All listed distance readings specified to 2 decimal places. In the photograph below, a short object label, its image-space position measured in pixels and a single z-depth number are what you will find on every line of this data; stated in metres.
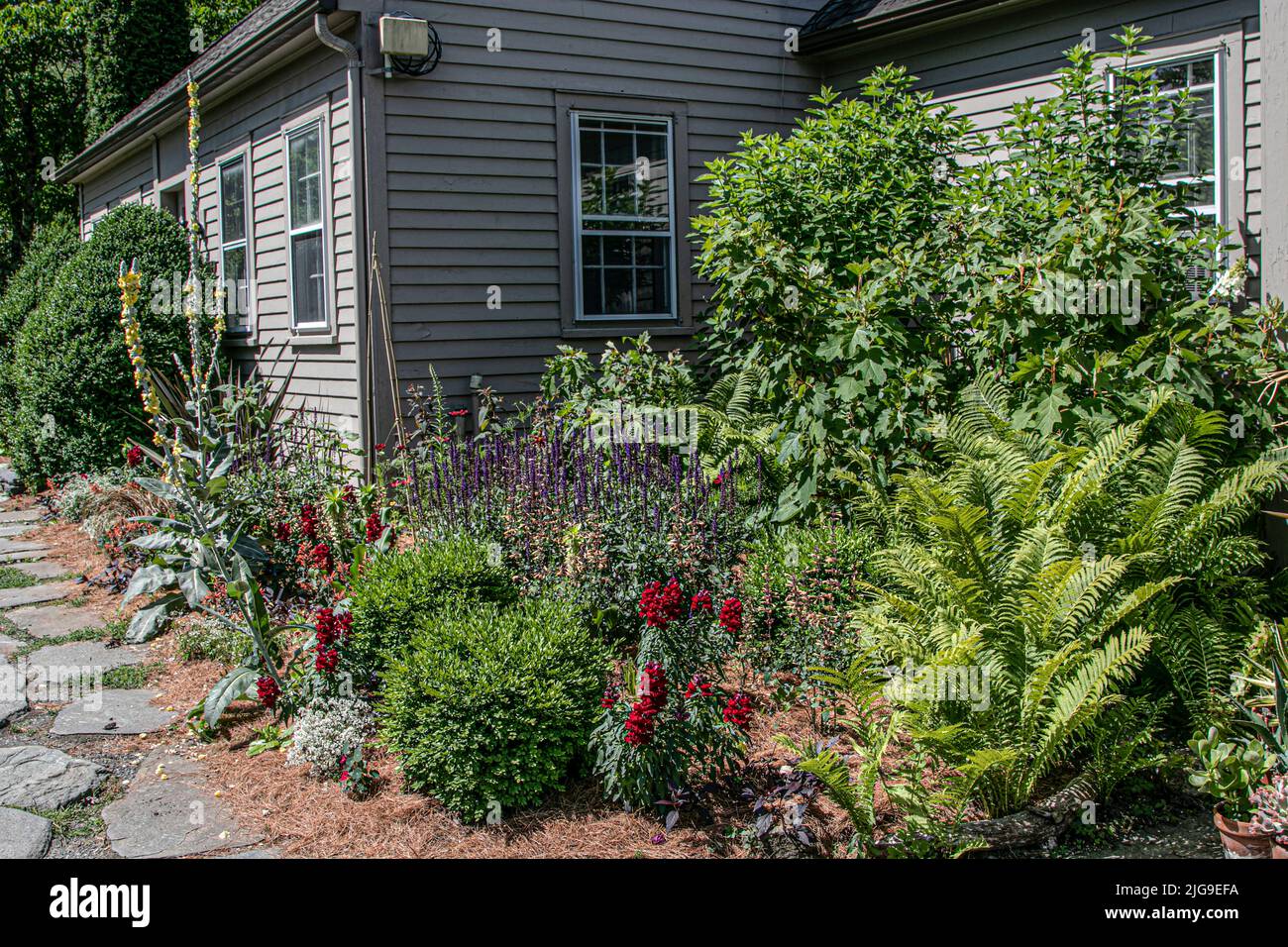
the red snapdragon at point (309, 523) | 5.15
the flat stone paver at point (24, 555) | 7.76
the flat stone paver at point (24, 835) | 3.44
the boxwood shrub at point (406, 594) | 4.30
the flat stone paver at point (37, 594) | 6.55
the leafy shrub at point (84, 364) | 9.42
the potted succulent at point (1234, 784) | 3.22
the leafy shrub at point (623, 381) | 6.58
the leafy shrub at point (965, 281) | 4.66
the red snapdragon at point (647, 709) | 3.34
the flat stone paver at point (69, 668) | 4.96
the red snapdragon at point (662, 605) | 3.66
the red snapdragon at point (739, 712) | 3.45
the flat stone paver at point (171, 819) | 3.48
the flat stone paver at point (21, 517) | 9.34
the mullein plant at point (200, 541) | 4.27
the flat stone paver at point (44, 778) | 3.83
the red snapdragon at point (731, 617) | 3.79
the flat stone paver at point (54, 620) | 5.95
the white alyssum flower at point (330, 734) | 3.90
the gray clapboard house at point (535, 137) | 7.48
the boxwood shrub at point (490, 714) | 3.48
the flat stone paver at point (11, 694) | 4.72
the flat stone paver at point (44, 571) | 7.20
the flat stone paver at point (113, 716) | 4.51
